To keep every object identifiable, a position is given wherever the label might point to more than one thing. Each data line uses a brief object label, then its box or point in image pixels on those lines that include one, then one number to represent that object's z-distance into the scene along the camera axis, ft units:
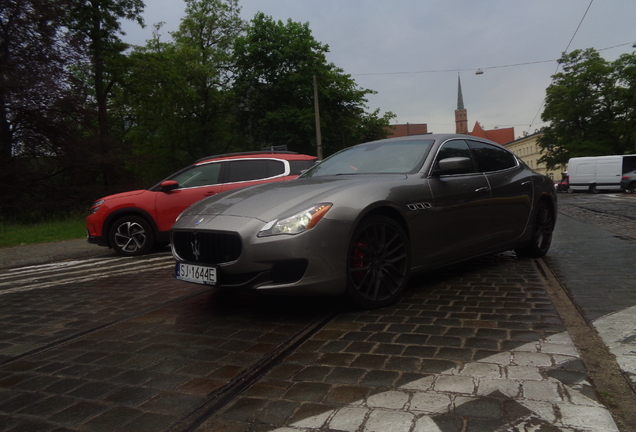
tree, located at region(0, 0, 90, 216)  56.34
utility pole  95.91
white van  105.19
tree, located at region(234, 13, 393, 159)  124.36
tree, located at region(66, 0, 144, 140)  84.12
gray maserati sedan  12.60
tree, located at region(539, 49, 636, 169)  153.79
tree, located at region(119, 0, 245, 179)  115.55
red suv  29.71
